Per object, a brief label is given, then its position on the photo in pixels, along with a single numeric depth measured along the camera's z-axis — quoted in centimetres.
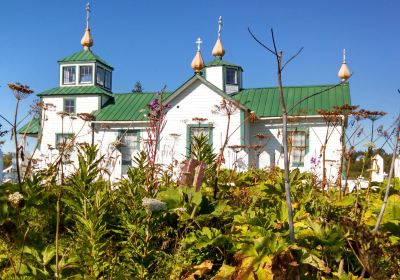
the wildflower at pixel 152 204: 234
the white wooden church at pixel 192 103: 2294
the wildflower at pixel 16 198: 214
